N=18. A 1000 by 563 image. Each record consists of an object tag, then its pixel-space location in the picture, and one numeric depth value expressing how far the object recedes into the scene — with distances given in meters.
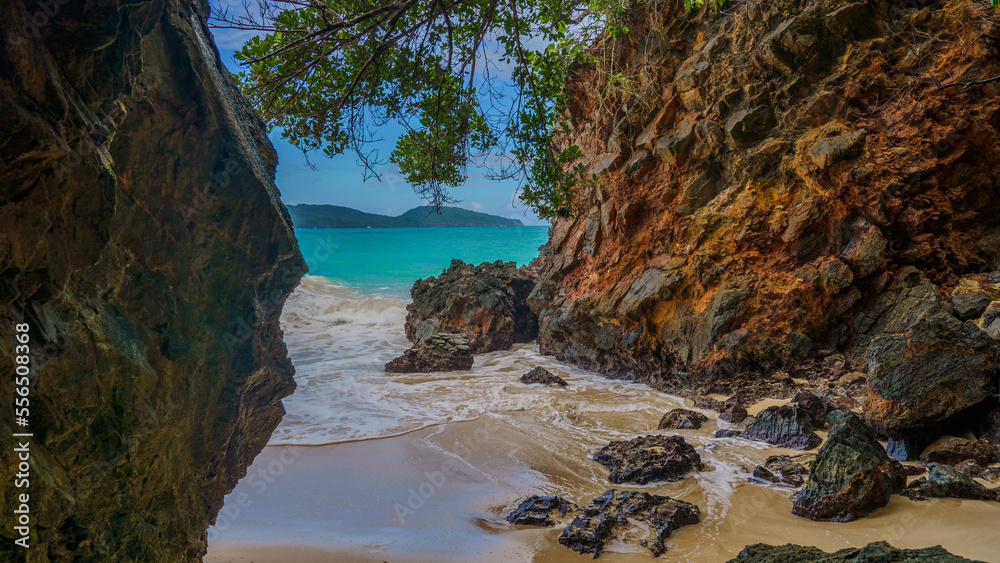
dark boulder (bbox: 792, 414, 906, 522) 3.99
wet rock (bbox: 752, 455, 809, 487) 4.96
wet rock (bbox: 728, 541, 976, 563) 2.01
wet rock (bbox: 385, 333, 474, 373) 11.99
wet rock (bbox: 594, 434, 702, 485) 5.37
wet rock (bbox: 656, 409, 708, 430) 6.98
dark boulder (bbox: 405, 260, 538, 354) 14.49
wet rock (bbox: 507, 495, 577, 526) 4.59
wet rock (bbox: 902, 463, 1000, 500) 3.98
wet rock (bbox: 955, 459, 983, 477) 4.46
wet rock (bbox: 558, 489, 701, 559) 4.03
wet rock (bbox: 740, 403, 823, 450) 5.93
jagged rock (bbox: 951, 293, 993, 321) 6.11
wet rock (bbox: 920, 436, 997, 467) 4.66
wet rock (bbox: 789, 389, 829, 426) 6.40
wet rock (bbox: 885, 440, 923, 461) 5.13
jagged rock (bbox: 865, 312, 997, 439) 5.02
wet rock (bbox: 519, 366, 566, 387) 10.12
